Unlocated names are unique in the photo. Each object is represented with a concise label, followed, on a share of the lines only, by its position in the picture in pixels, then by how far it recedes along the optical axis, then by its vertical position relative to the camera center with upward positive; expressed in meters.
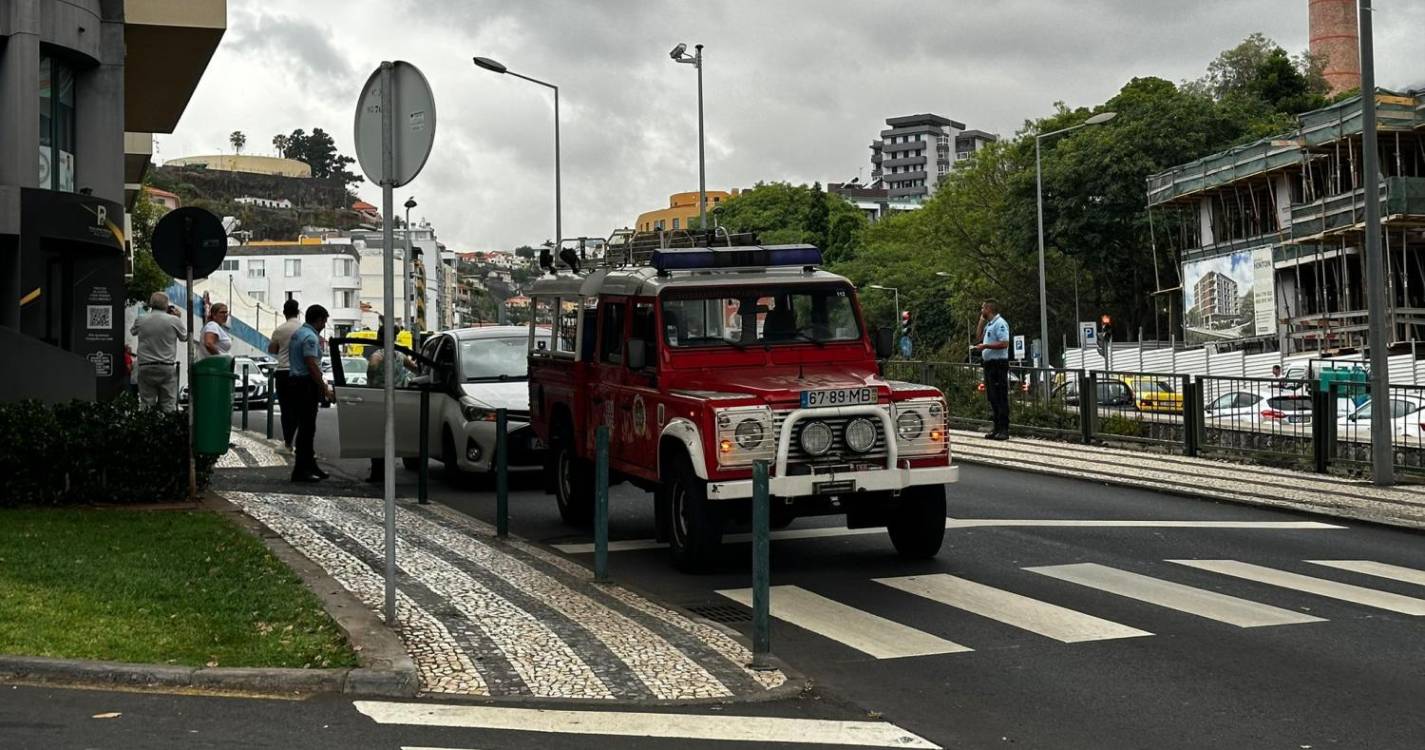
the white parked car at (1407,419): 17.77 -0.07
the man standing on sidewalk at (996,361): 22.42 +0.88
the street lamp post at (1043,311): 53.96 +4.15
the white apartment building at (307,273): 134.25 +14.19
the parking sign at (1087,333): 53.91 +3.03
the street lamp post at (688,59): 37.66 +8.93
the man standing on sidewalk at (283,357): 17.45 +0.91
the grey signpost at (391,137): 8.65 +1.66
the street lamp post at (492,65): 44.12 +10.37
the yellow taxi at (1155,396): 21.77 +0.31
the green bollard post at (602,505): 10.50 -0.50
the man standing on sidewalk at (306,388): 17.00 +0.54
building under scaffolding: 52.59 +7.06
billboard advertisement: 64.88 +5.12
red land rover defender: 10.63 +0.20
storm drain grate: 9.45 -1.14
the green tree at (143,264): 69.62 +7.83
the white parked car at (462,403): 16.38 +0.34
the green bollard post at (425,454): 15.42 -0.19
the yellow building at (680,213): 189.12 +26.67
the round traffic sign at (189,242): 13.13 +1.67
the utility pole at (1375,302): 17.62 +1.24
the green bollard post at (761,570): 7.79 -0.72
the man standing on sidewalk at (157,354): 17.58 +0.98
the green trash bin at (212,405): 13.79 +0.30
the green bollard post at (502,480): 12.62 -0.38
